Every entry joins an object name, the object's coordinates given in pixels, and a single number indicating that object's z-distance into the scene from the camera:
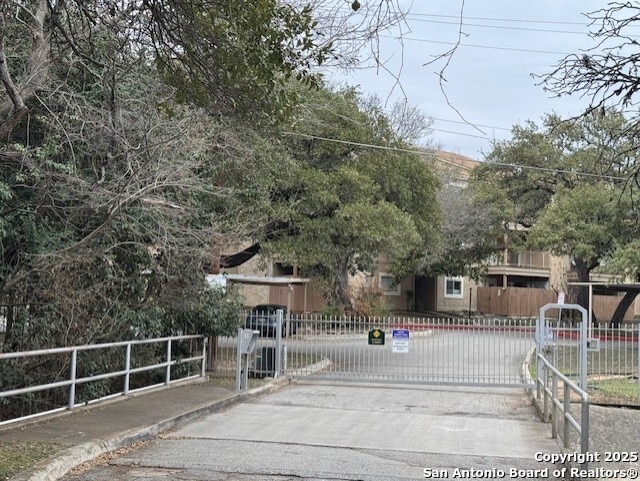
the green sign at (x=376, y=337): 16.73
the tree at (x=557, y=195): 33.44
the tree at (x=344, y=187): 18.14
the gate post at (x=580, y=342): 13.33
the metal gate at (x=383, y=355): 16.98
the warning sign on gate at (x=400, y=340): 16.80
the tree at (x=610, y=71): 6.44
